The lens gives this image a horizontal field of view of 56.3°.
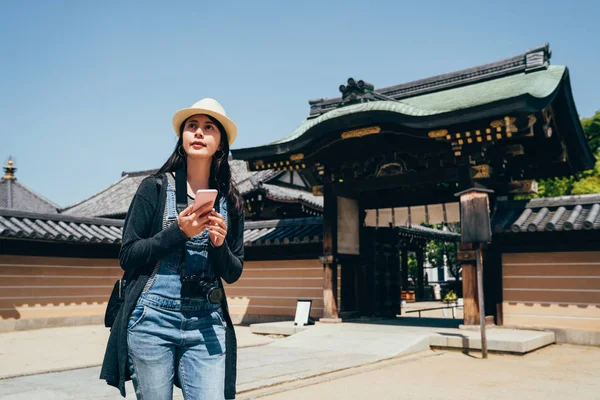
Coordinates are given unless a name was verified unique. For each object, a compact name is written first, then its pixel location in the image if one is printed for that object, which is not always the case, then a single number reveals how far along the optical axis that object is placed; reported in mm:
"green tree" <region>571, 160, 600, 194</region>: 23516
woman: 2355
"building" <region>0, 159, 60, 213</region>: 28933
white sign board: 12242
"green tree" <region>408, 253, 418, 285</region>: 38938
